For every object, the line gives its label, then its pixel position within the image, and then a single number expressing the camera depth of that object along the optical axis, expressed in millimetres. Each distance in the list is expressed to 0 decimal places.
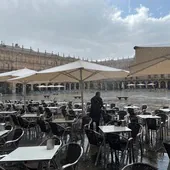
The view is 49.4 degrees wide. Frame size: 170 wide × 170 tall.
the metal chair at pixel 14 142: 3367
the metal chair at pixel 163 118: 5392
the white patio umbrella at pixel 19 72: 7947
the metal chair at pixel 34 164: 2491
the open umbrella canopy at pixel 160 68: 3432
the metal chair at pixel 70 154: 2524
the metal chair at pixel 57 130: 4392
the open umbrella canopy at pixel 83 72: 4534
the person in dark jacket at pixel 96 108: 5378
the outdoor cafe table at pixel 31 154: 2314
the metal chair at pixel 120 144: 3397
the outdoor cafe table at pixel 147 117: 5139
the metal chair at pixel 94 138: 3526
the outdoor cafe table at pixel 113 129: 3678
